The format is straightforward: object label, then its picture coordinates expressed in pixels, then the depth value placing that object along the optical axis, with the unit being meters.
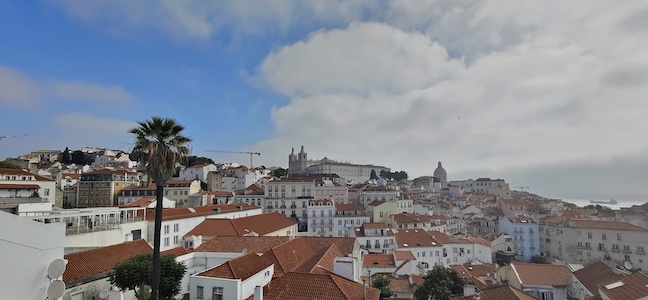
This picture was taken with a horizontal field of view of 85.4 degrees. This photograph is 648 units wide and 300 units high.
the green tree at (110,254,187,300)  17.22
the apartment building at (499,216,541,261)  61.69
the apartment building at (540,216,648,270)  45.41
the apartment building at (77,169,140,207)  67.75
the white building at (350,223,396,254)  49.41
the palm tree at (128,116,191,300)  14.27
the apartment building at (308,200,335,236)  58.03
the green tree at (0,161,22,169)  63.89
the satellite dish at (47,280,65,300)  10.91
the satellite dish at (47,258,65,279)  11.24
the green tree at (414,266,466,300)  27.02
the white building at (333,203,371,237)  57.72
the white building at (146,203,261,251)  32.00
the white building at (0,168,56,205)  41.34
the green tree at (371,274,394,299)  27.64
